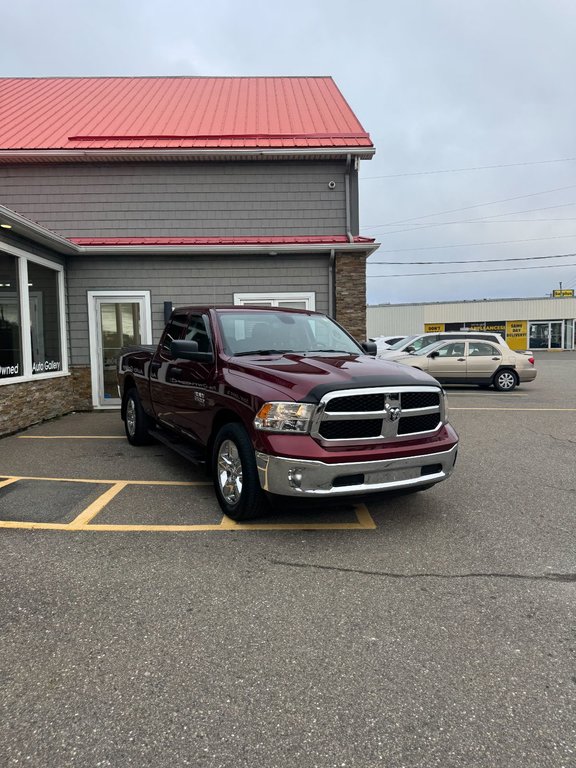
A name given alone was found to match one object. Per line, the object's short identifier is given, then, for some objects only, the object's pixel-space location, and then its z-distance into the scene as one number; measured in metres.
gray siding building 10.58
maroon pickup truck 3.90
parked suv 15.56
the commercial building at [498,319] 44.69
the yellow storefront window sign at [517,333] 45.22
